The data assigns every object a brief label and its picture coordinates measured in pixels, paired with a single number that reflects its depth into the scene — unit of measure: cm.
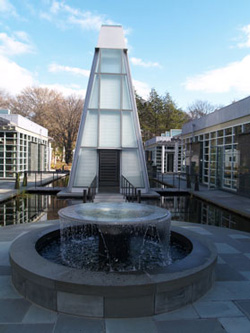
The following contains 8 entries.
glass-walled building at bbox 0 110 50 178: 2261
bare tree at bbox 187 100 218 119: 5741
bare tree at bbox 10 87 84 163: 4459
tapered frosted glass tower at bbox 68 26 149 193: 1506
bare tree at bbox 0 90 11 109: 4541
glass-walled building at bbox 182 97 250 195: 1545
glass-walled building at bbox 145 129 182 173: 3488
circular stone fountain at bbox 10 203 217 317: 343
